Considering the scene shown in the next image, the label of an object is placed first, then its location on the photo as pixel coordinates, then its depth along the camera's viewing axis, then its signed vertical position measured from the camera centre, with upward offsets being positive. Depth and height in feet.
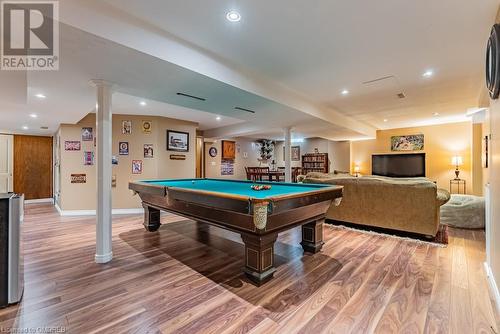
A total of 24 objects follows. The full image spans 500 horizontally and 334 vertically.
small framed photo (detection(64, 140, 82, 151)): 17.71 +1.72
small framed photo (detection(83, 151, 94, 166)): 18.02 +0.71
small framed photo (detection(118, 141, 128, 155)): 18.10 +1.52
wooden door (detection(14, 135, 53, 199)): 22.77 +0.11
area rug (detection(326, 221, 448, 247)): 11.12 -3.67
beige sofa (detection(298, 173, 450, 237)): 11.27 -2.00
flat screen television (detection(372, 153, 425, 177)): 24.09 +0.19
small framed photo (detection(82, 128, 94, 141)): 18.11 +2.56
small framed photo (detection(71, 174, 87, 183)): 17.81 -0.87
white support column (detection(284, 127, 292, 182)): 20.31 +1.02
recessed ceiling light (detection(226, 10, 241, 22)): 6.48 +4.41
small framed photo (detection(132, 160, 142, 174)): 18.52 +0.03
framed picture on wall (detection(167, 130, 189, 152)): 19.77 +2.33
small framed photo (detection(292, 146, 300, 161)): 33.86 +2.06
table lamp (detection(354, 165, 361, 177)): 28.32 -0.42
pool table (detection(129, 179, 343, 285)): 6.82 -1.62
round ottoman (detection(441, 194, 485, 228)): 13.12 -2.78
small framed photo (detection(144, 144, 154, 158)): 18.82 +1.32
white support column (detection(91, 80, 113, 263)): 8.93 -0.20
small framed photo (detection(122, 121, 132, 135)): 18.21 +3.21
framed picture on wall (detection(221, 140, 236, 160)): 29.86 +2.29
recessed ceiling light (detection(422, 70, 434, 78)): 10.49 +4.42
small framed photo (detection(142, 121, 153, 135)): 18.78 +3.33
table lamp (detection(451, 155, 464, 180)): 21.58 +0.43
